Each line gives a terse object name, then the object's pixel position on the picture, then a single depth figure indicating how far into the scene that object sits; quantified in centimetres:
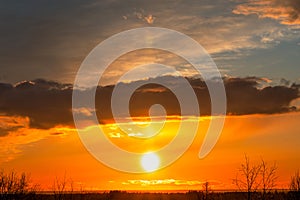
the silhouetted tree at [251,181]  4310
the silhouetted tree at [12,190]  4462
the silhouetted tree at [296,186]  4894
